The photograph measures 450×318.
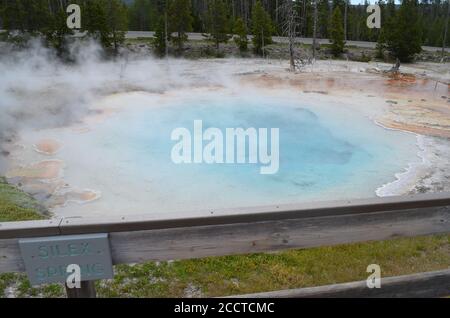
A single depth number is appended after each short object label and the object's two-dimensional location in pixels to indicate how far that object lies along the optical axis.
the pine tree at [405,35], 28.83
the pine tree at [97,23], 28.17
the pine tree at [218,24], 32.25
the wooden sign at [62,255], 1.76
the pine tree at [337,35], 31.25
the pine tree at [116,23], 29.69
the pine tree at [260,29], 31.44
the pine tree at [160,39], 30.25
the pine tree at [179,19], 31.14
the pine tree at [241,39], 32.18
